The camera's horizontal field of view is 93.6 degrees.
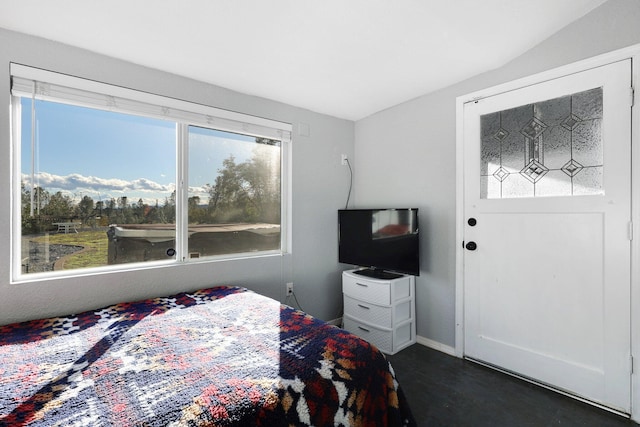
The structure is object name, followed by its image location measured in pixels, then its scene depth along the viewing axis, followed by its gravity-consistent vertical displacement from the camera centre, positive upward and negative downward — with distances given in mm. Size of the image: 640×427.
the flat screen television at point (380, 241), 2627 -261
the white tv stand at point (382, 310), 2586 -880
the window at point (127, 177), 1885 +269
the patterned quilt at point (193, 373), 998 -639
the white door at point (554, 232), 1811 -133
